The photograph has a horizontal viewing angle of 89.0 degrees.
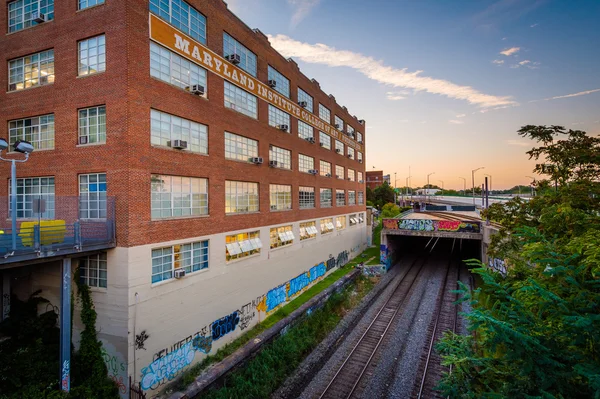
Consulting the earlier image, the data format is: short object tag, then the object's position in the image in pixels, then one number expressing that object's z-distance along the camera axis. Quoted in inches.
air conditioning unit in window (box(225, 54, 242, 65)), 789.9
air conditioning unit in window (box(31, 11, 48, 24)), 615.2
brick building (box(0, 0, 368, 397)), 536.4
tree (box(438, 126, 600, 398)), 229.0
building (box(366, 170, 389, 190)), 4862.7
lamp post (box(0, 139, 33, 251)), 405.5
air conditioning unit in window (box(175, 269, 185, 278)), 603.8
